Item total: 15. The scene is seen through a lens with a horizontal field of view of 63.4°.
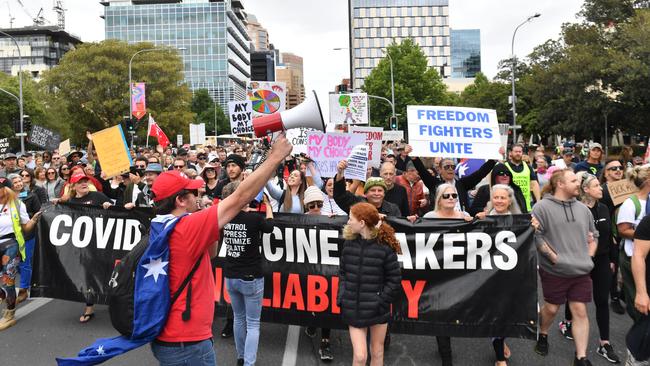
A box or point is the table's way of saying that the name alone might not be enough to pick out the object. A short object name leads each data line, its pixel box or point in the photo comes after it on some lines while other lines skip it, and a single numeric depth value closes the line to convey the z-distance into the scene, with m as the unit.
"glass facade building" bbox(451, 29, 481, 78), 171.62
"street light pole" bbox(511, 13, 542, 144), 31.68
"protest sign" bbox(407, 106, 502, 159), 6.65
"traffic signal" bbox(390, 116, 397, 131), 33.45
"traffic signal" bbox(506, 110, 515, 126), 31.80
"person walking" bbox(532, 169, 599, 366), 4.50
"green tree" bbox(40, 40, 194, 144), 55.28
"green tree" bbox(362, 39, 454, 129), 51.06
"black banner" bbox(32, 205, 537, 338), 4.75
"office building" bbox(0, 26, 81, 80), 113.50
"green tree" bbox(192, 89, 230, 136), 90.19
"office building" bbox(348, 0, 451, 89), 132.62
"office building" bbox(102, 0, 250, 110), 94.88
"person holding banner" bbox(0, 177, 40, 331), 5.90
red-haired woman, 3.89
